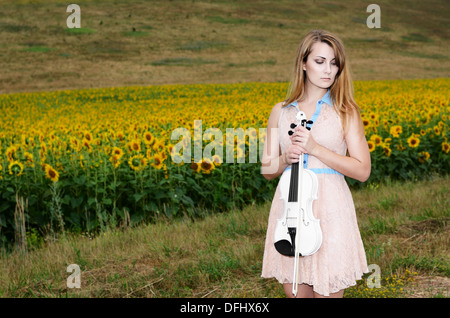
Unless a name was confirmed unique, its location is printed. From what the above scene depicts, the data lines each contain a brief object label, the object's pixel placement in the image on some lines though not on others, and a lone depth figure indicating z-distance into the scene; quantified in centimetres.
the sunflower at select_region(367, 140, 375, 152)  681
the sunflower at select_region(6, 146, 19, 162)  632
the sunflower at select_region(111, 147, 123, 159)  616
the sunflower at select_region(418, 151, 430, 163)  817
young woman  251
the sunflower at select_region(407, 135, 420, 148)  796
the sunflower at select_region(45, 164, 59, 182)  587
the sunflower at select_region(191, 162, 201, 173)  646
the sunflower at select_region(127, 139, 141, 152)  626
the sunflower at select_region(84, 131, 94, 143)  660
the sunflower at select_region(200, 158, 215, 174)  647
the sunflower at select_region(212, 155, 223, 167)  637
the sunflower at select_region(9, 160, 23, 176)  602
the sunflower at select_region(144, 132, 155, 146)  637
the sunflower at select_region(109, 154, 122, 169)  614
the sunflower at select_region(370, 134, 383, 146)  726
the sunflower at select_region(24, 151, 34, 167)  624
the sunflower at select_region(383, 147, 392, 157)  768
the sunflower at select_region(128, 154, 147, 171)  613
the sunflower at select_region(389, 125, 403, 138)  785
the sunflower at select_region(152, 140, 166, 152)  622
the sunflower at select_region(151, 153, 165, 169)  610
